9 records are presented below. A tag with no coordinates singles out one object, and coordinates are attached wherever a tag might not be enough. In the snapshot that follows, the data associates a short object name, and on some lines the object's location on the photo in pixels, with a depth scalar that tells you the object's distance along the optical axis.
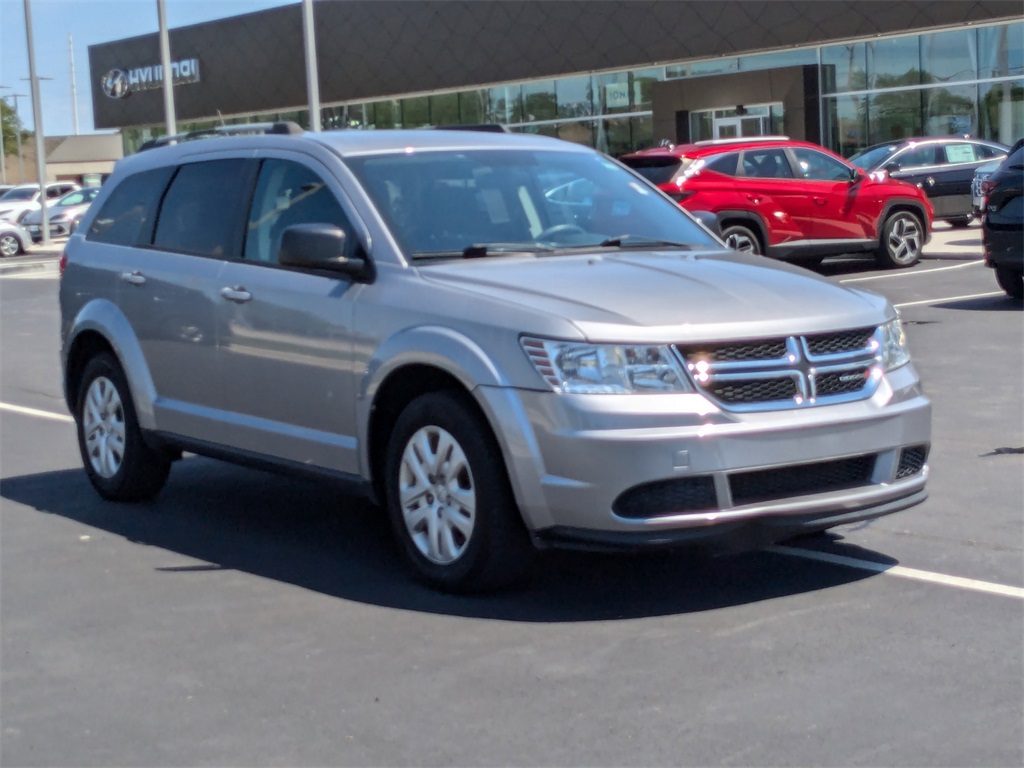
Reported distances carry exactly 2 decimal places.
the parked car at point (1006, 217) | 14.84
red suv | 19.56
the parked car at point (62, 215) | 44.97
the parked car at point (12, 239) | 40.31
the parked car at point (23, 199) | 46.06
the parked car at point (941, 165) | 26.91
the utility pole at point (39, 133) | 44.12
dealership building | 33.94
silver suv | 5.32
